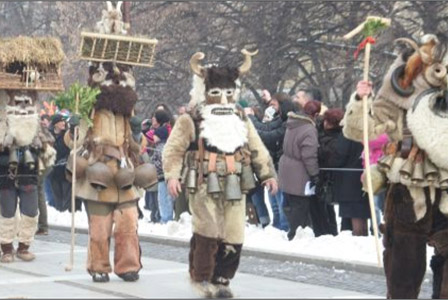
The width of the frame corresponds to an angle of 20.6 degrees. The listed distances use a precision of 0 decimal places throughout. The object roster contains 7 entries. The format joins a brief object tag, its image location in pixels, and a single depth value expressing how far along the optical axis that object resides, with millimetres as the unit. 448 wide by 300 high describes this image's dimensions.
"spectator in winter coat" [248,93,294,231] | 15578
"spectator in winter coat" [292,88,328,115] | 15453
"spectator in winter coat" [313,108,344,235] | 14688
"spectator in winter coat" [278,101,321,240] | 14711
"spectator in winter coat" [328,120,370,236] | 14297
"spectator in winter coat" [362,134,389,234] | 13820
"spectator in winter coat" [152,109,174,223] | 17859
